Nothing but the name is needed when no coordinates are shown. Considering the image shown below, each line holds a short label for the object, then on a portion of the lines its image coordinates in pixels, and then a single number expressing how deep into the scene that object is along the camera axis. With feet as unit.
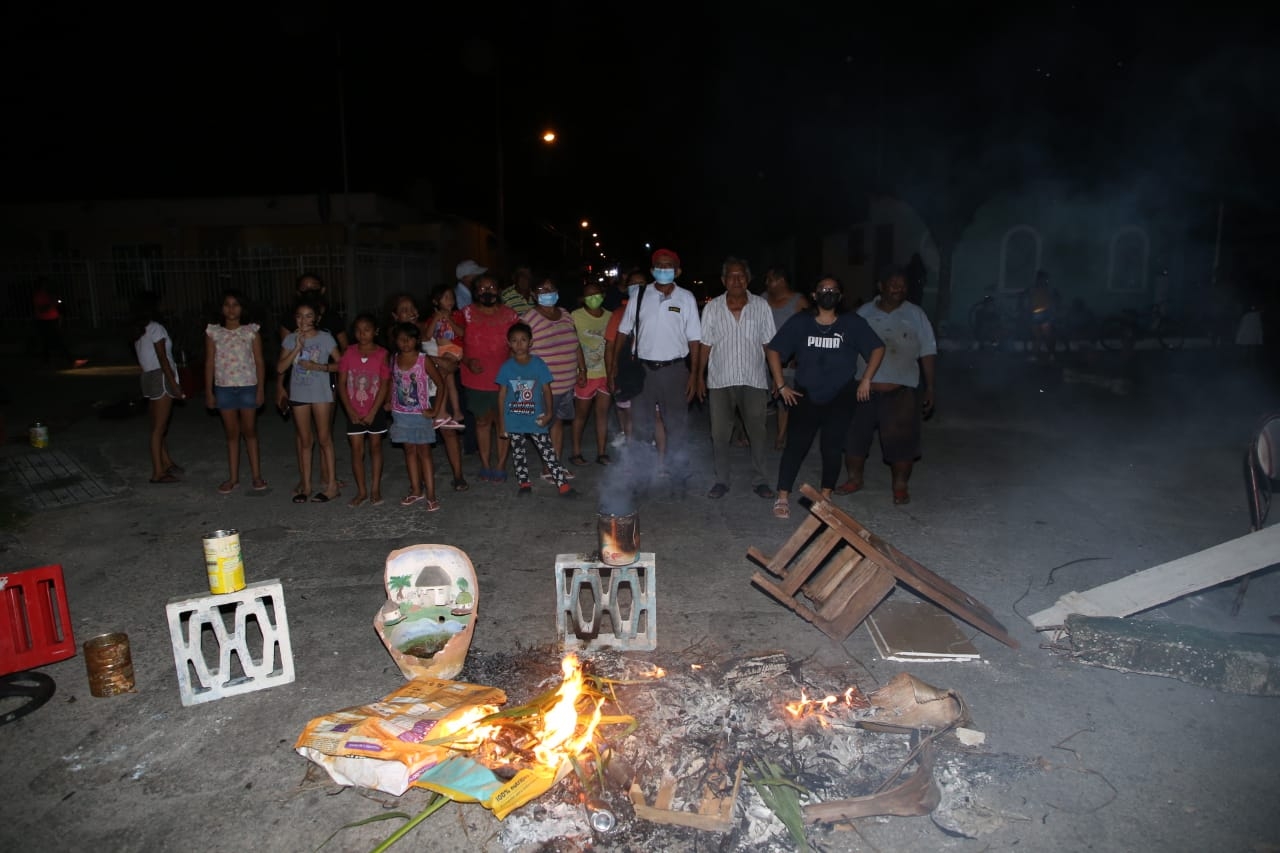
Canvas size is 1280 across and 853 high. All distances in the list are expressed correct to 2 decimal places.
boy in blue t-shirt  22.79
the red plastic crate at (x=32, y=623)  13.24
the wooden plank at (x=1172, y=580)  14.35
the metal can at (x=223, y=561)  13.09
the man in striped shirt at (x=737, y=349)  22.45
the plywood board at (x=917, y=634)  14.05
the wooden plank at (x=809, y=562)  14.87
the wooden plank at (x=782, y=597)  14.83
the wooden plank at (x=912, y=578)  14.19
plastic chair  15.85
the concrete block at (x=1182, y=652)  12.91
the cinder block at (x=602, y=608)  14.16
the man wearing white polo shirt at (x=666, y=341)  23.02
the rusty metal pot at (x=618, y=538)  14.28
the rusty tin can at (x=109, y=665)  12.85
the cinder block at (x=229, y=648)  12.66
